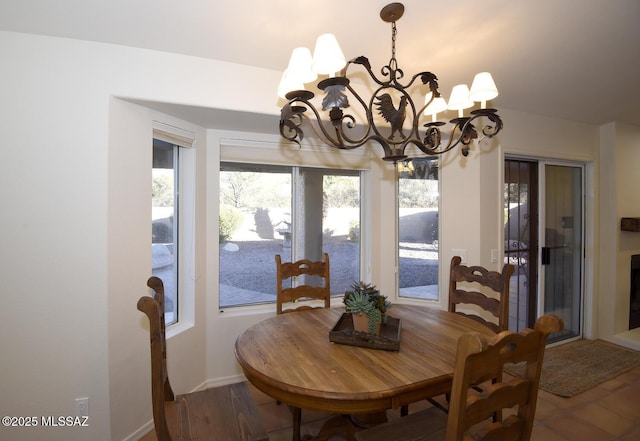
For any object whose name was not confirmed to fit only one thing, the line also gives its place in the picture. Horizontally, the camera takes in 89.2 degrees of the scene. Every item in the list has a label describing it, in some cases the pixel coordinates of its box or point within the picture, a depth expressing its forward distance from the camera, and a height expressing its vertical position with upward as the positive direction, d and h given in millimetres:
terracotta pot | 1648 -526
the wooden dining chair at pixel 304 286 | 2395 -458
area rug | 2734 -1367
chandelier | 1308 +587
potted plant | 1624 -443
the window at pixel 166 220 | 2363 -1
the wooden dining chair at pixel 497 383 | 964 -532
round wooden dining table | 1215 -628
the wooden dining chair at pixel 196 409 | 1237 -905
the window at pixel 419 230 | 3193 -94
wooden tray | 1549 -591
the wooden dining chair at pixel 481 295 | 1994 -458
